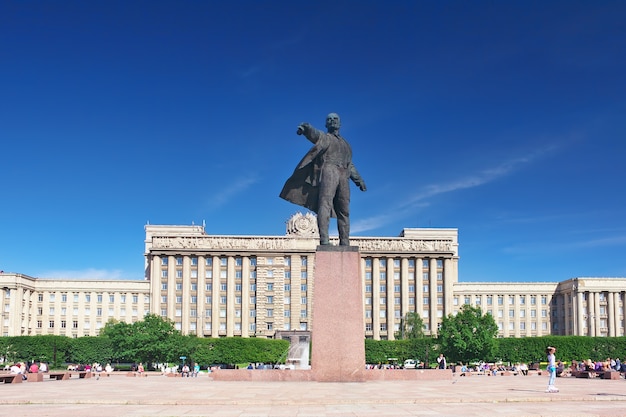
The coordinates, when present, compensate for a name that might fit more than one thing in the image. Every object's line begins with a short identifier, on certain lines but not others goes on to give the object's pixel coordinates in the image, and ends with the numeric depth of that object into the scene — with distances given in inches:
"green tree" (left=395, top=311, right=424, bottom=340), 4022.1
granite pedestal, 821.2
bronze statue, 878.4
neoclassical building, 4372.5
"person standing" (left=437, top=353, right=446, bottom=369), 1797.0
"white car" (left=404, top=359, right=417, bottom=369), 3506.9
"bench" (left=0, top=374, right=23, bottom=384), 1186.5
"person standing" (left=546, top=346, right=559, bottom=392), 752.7
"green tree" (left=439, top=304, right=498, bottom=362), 2955.2
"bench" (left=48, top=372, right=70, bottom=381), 1498.5
